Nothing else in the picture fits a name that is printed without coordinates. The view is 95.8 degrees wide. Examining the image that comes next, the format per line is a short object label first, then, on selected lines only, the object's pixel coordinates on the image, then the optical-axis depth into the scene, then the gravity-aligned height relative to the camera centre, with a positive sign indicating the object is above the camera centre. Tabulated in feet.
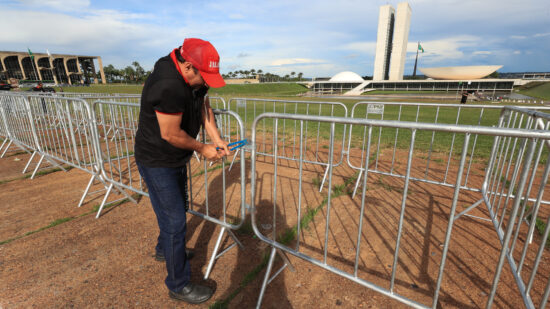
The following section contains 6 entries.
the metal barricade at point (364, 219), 5.82 -6.33
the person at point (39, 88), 45.35 -0.67
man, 6.17 -1.43
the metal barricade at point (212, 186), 9.06 -6.25
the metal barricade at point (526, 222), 5.00 -4.41
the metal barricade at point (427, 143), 17.05 -6.03
